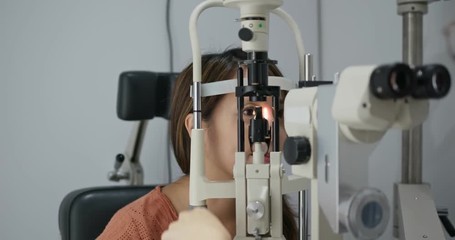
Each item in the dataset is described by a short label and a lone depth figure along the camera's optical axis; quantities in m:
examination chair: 1.53
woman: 1.32
